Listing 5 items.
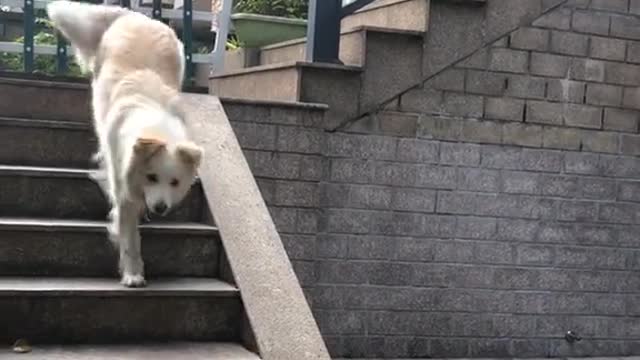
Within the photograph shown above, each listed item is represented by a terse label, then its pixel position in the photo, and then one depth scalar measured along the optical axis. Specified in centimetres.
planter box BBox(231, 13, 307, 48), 664
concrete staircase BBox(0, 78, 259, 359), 322
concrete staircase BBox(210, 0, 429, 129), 505
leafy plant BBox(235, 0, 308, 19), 791
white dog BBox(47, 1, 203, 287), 334
